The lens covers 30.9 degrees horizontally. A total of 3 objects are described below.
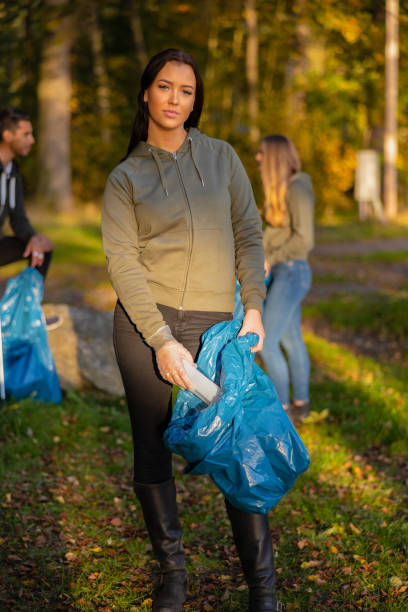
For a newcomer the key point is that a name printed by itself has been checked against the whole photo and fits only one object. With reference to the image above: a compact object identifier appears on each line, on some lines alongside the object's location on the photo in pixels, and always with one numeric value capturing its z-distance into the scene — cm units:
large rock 584
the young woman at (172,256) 277
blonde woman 507
